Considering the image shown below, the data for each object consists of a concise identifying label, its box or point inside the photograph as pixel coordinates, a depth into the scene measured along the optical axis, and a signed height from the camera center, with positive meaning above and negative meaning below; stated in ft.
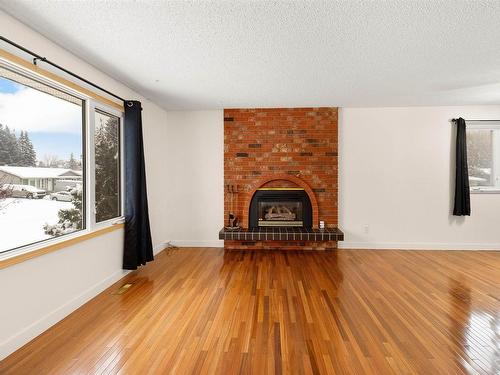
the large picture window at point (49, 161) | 7.09 +0.73
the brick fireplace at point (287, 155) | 16.30 +1.75
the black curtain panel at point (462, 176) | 15.49 +0.54
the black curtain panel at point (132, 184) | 11.82 +0.05
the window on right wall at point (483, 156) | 16.01 +1.69
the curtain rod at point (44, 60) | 6.62 +3.32
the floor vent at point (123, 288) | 10.25 -3.80
